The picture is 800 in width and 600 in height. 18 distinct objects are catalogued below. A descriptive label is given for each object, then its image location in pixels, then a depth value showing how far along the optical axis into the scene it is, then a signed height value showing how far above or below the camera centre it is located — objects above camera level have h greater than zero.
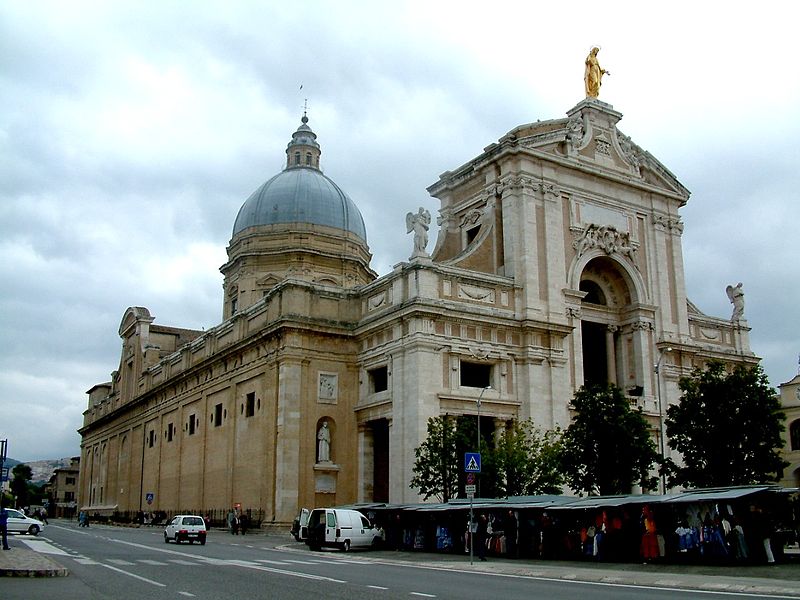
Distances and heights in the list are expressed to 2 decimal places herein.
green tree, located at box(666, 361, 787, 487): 33.50 +2.39
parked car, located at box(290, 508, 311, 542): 40.16 -1.37
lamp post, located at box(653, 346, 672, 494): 48.71 +4.63
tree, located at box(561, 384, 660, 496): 36.12 +1.93
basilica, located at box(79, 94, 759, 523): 44.75 +8.72
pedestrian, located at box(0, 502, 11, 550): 29.83 -0.94
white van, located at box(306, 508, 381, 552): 34.81 -1.31
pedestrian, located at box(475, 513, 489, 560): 29.25 -1.30
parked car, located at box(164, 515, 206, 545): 38.66 -1.45
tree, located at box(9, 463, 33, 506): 146.56 +2.22
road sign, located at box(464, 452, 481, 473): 28.23 +1.03
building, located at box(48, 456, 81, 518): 154.88 +1.86
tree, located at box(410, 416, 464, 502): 38.91 +1.50
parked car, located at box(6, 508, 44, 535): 46.22 -1.48
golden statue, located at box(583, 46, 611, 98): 53.75 +24.81
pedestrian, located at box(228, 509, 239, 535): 47.47 -1.41
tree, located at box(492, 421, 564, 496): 38.06 +1.17
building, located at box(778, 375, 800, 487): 66.38 +5.01
